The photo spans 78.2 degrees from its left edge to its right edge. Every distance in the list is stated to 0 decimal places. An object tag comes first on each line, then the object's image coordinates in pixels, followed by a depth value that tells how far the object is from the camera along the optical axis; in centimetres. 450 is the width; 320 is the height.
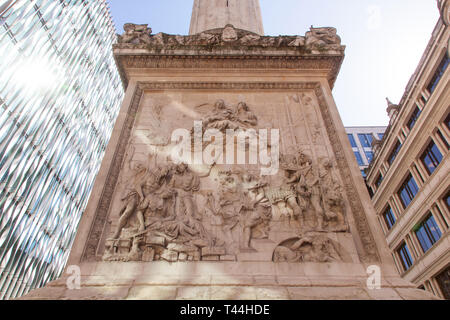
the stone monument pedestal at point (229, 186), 489
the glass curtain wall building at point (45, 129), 2233
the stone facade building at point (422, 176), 1836
